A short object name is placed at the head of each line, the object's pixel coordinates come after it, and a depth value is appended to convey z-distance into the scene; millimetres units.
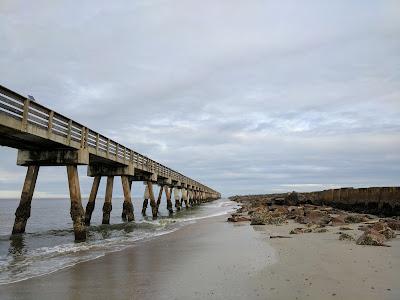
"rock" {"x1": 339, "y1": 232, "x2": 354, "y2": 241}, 10695
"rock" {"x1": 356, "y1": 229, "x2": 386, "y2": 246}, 9575
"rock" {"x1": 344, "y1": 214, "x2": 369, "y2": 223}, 17016
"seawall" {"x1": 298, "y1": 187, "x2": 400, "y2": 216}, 23656
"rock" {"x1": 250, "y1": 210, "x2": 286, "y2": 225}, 17922
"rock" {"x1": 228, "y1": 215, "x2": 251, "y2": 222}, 20244
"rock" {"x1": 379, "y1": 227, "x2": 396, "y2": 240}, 10920
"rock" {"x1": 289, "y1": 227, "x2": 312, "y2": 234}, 13105
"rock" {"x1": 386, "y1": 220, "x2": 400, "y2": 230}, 13212
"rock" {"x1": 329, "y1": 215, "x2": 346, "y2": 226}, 15992
